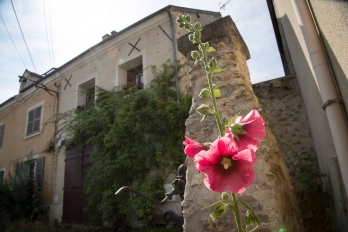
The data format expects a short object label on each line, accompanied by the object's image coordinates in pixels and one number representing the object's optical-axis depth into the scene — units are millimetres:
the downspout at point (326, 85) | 1688
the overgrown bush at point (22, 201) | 7230
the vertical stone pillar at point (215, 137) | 1456
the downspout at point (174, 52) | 5539
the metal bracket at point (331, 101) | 1741
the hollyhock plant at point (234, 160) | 687
